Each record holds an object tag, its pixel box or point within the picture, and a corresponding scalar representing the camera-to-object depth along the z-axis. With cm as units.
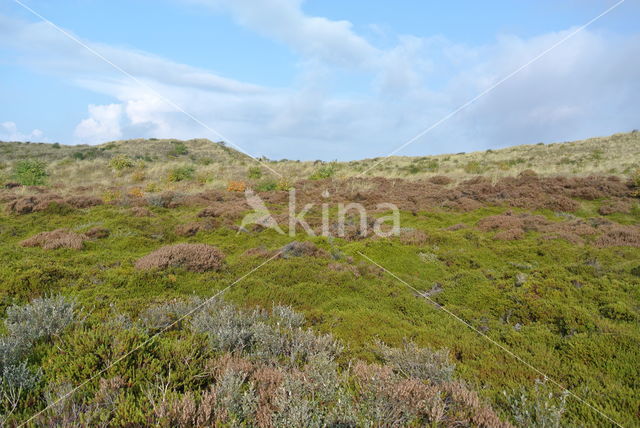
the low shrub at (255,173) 3406
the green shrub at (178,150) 5235
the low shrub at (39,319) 467
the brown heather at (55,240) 1140
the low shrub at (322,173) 3444
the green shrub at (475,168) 3303
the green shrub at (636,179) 2084
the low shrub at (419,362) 460
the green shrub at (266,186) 2785
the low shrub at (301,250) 1153
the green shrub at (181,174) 3109
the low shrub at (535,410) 361
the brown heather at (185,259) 952
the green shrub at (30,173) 2695
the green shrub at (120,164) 3547
